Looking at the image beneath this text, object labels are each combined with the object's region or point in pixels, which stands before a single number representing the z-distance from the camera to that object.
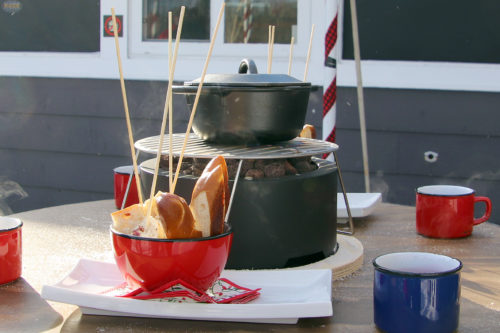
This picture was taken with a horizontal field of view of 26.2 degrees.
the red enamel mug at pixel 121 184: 1.62
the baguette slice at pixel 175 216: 1.08
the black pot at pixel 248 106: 1.32
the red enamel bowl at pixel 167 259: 1.09
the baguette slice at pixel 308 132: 1.60
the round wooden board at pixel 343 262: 1.29
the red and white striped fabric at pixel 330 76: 2.62
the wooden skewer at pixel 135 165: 1.13
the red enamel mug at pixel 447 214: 1.48
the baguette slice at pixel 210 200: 1.11
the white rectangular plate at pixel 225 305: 1.09
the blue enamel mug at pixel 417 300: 1.07
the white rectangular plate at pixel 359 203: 1.60
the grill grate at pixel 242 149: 1.26
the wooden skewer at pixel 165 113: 1.11
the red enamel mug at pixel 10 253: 1.23
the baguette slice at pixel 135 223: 1.12
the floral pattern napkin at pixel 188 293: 1.12
